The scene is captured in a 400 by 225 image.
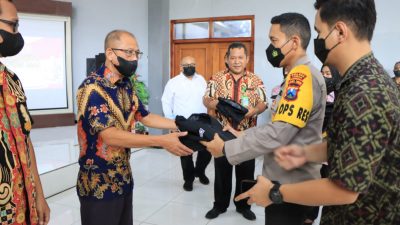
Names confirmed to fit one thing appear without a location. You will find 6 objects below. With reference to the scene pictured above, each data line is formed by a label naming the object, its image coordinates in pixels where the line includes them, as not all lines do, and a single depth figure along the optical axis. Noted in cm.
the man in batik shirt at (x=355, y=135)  81
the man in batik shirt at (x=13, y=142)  111
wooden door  648
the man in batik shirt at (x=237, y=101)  294
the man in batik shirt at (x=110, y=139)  155
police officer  135
